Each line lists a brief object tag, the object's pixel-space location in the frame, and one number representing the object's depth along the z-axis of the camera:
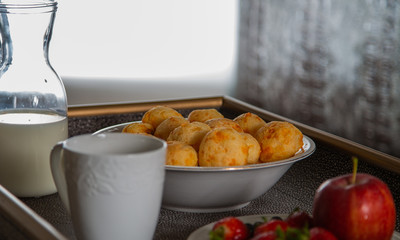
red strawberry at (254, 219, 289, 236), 0.74
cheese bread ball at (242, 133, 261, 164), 0.90
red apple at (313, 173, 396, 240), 0.75
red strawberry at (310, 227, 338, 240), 0.71
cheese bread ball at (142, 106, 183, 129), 1.01
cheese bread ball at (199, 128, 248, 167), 0.87
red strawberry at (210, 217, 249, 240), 0.76
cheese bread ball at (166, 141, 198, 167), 0.87
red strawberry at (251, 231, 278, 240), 0.71
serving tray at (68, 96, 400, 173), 0.99
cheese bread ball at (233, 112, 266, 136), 0.98
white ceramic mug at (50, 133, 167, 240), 0.74
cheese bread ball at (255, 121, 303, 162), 0.92
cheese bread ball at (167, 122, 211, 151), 0.92
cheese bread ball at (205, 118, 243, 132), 0.95
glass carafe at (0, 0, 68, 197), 0.95
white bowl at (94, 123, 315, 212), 0.87
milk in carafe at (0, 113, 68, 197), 0.95
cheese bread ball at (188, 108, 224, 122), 1.01
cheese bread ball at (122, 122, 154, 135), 0.97
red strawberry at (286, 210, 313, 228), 0.77
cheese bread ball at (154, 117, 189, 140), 0.96
